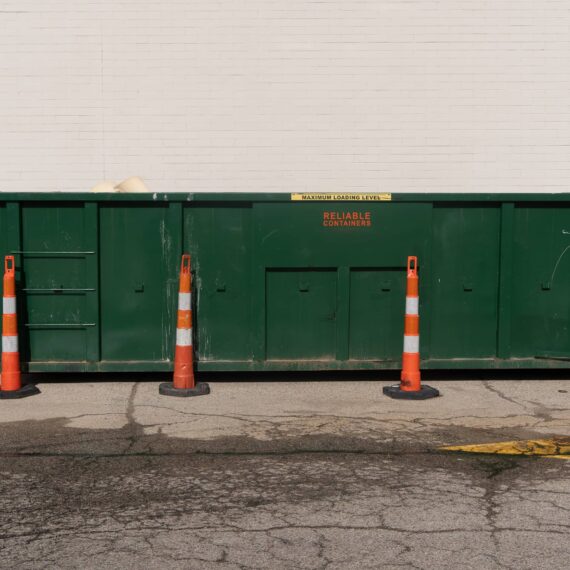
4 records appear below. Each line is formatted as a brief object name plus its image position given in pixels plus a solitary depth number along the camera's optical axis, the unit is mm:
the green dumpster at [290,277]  8500
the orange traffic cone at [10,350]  8000
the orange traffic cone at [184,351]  7953
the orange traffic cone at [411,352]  7941
